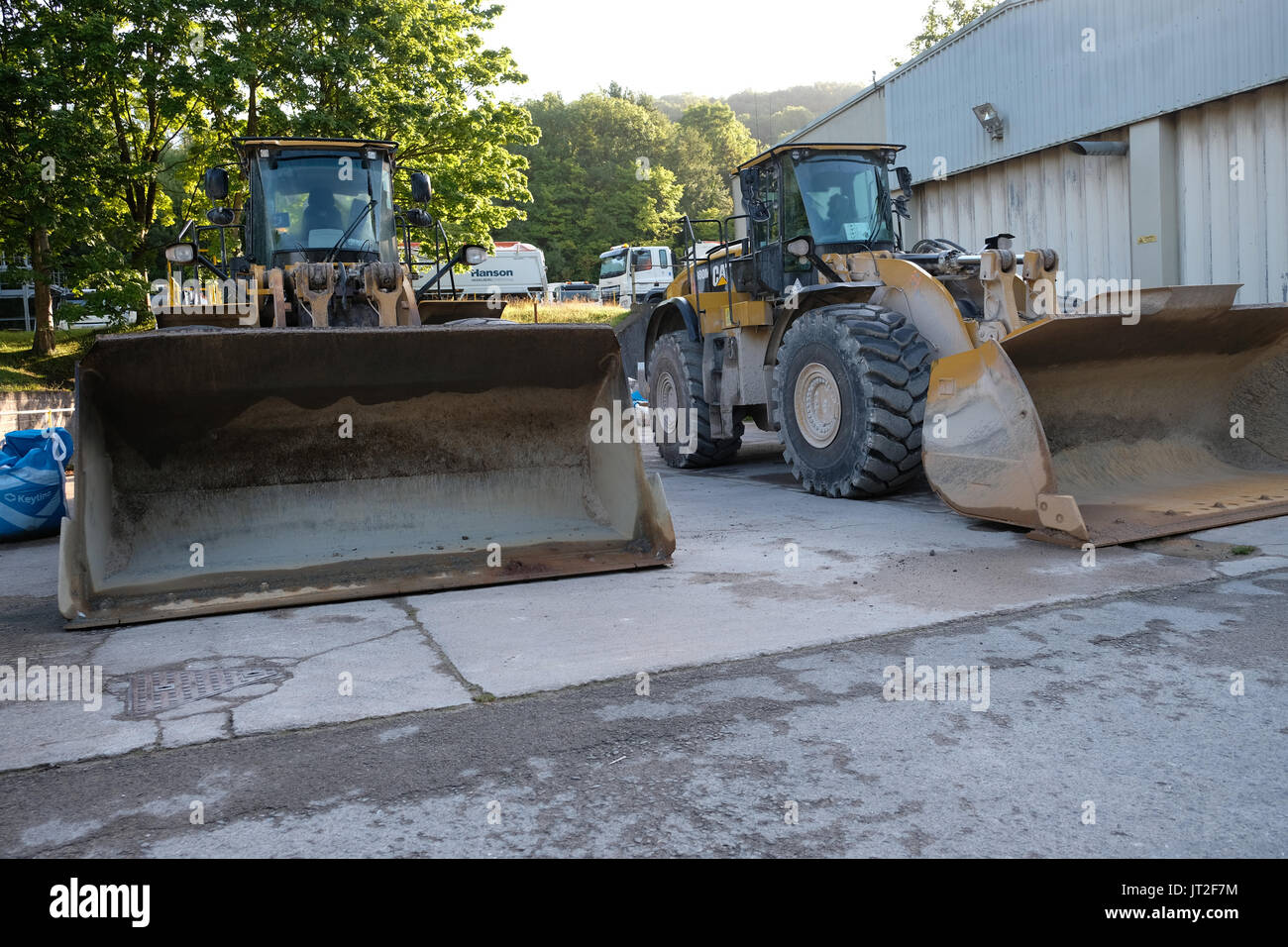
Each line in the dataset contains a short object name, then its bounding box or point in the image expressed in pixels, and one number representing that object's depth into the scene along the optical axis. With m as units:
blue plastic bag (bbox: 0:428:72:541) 7.64
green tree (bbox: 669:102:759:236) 74.88
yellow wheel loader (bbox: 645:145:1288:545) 6.00
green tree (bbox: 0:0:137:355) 20.59
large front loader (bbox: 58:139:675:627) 5.02
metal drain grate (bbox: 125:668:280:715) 3.63
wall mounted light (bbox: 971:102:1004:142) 15.37
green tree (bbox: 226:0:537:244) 21.52
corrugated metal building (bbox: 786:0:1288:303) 11.80
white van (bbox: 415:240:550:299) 34.19
